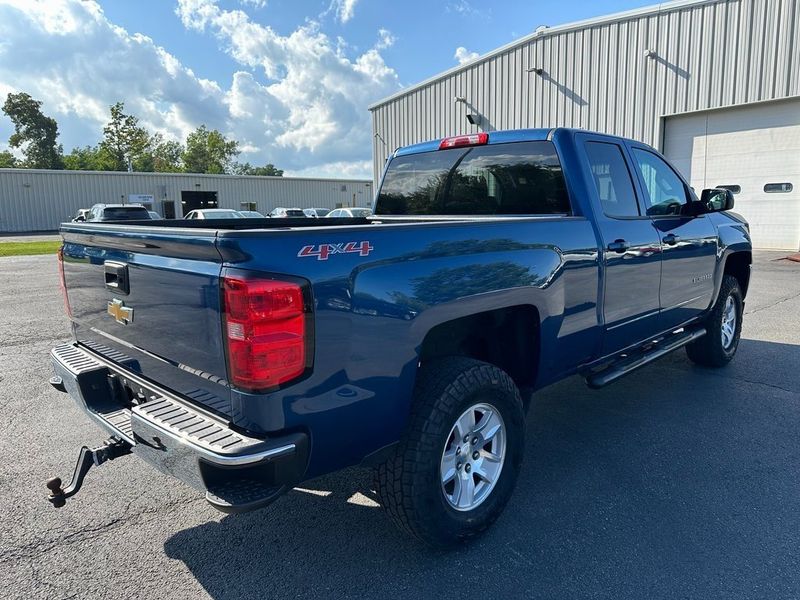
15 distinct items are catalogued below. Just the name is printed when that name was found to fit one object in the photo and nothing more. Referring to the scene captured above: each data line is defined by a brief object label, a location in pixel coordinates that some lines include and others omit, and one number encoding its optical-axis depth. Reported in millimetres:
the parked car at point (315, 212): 30525
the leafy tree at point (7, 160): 72588
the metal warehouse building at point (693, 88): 14391
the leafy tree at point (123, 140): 67938
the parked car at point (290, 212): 28550
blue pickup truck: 2043
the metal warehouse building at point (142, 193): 38156
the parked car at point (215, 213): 20422
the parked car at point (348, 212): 24170
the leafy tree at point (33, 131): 65312
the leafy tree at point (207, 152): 80125
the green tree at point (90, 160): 69250
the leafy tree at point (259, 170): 93019
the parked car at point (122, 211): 21516
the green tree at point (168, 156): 81438
